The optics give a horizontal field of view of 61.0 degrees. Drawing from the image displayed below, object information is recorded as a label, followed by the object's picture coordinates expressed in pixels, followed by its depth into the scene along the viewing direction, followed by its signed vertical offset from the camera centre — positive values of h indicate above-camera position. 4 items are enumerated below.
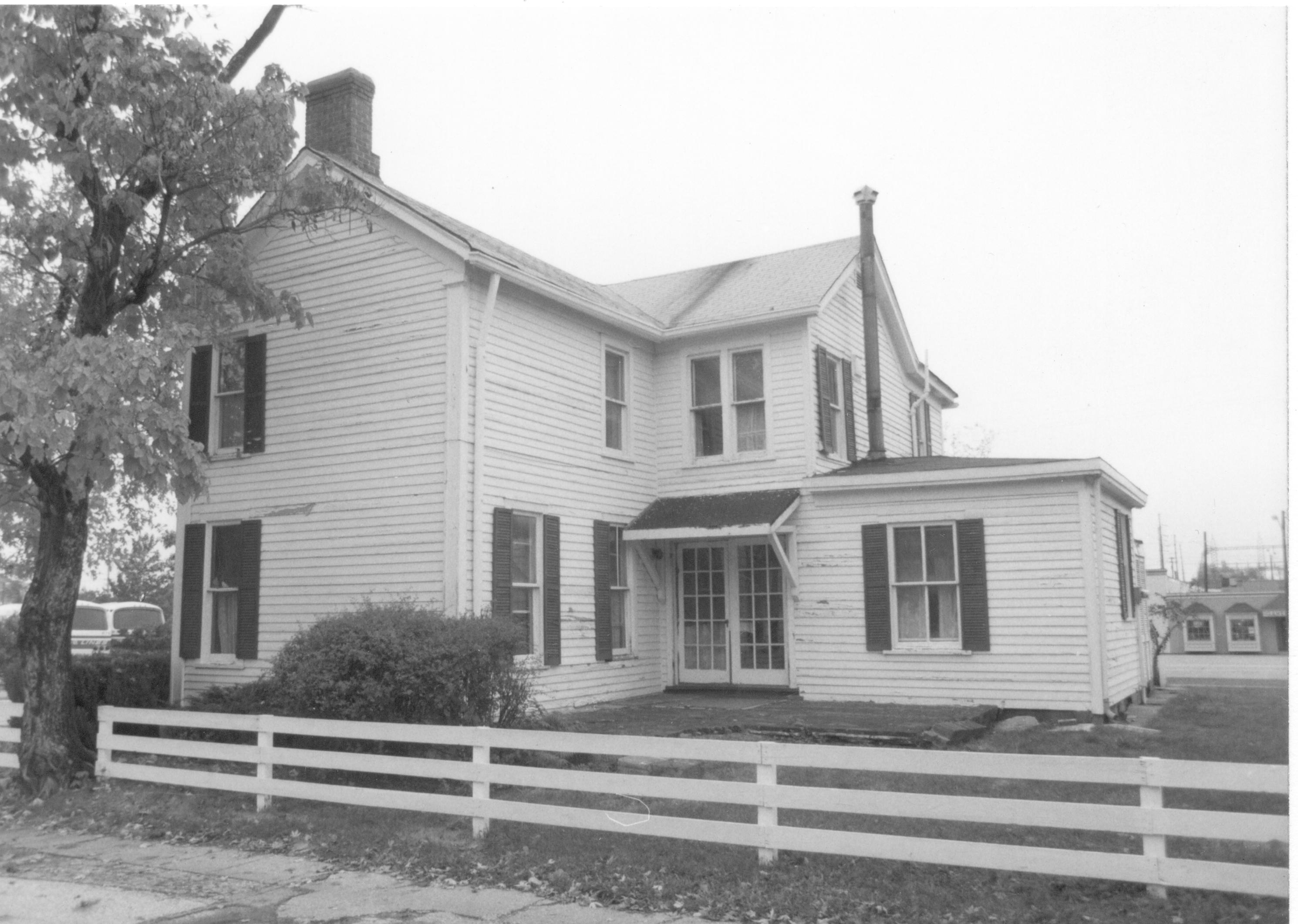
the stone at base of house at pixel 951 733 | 11.84 -1.74
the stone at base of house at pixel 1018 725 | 13.30 -1.83
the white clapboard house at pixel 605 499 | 13.63 +1.02
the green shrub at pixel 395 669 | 10.12 -0.85
